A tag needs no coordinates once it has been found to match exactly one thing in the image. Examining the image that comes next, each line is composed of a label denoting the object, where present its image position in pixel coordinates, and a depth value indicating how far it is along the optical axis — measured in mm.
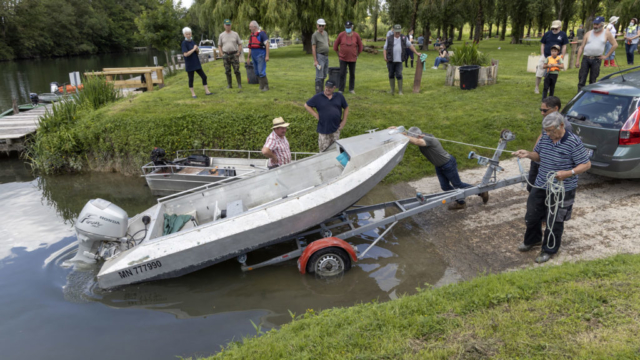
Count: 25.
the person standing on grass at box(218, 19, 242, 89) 12688
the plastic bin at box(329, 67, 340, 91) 12398
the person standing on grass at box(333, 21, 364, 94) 11648
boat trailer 5781
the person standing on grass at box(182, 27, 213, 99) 12016
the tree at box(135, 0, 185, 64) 25266
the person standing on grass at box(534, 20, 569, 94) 10786
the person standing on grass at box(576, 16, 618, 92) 10023
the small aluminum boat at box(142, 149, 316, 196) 9078
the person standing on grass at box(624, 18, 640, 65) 17406
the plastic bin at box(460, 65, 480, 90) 13050
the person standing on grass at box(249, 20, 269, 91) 12773
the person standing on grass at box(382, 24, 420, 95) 11930
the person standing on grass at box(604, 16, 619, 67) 13184
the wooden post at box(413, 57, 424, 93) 13031
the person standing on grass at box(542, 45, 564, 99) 10492
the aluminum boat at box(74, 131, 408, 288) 5520
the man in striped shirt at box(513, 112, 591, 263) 5004
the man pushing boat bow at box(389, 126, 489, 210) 6738
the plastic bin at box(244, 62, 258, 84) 14695
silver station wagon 6723
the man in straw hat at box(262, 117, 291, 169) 7516
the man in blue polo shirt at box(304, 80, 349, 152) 8194
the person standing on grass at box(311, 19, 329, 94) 11609
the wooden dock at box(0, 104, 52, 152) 13055
